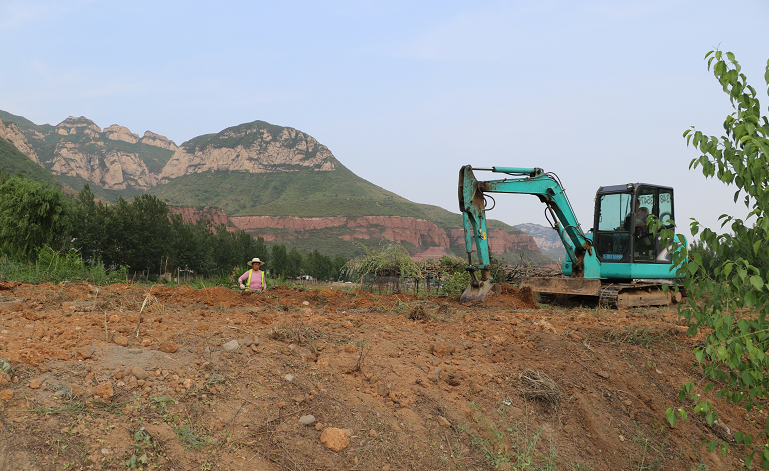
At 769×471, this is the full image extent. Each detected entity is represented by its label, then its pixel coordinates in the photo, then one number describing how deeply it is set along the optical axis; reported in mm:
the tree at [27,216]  15945
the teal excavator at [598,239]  9305
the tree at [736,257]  2258
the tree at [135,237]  32406
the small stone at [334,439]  3350
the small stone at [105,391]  3143
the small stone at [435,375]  4477
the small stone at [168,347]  3940
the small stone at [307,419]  3527
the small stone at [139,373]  3418
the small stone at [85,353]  3533
